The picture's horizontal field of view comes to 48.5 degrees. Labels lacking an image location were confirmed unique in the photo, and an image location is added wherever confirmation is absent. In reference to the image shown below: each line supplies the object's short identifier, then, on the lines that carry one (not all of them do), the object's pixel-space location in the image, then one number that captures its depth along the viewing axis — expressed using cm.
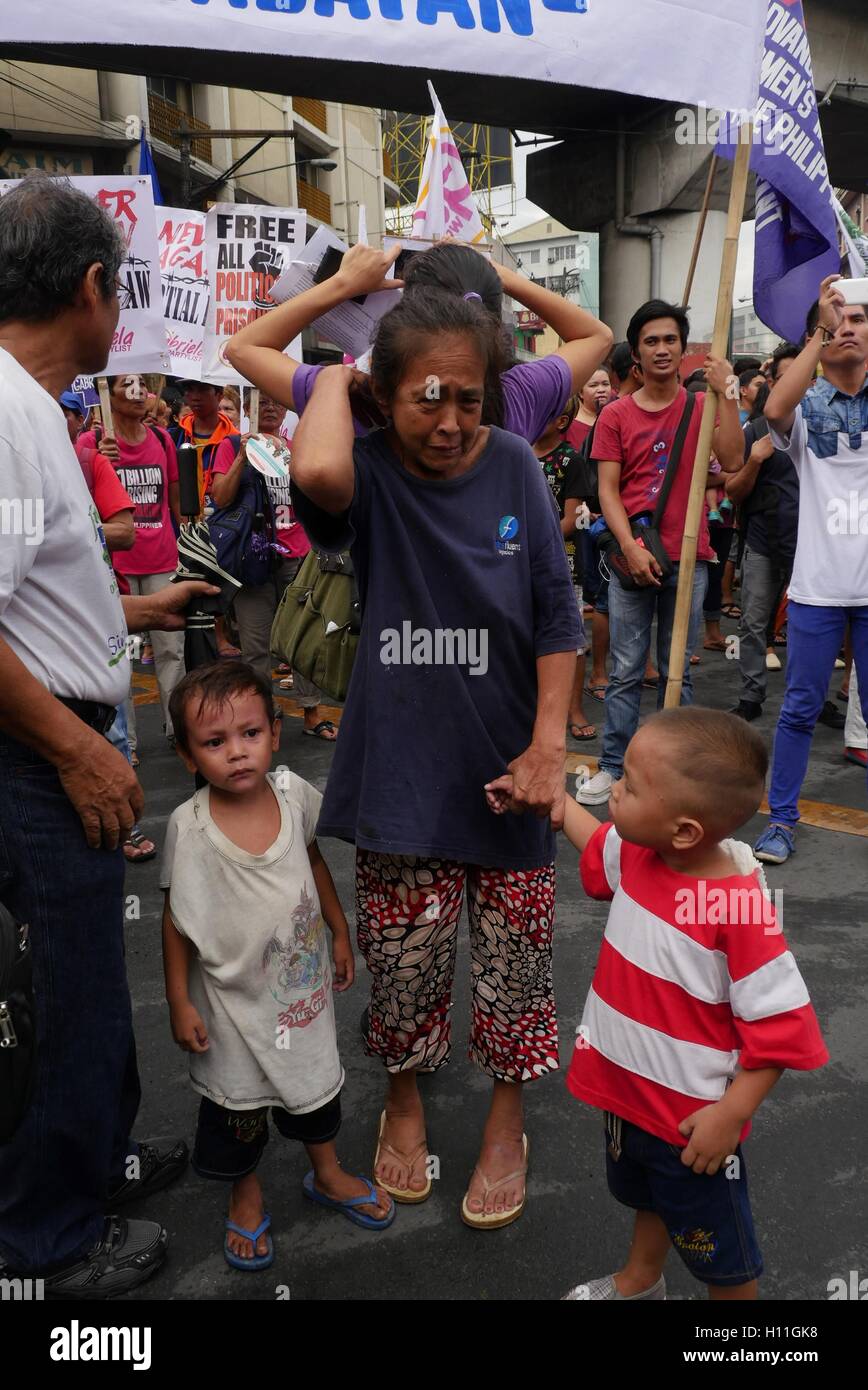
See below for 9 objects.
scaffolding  2659
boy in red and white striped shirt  141
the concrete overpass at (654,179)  1081
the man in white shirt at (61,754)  155
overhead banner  315
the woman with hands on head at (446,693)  169
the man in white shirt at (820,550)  347
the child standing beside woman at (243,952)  183
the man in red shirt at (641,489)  408
